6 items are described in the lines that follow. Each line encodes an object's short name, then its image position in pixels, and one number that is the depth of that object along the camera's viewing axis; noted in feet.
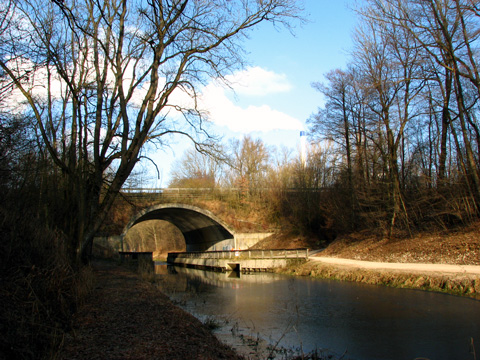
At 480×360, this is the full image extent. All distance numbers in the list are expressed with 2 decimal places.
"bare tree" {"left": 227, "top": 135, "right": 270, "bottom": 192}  140.77
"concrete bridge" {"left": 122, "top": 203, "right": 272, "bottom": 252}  115.85
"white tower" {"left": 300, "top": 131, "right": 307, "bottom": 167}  129.76
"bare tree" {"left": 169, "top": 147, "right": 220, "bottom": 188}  141.90
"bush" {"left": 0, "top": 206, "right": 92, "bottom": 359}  15.83
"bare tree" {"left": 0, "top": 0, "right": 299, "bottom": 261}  36.99
